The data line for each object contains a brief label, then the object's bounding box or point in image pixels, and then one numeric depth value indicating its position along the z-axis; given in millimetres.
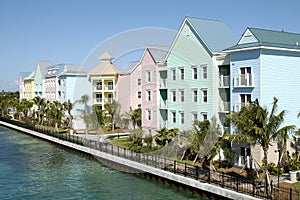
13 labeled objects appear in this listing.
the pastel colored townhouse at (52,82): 71062
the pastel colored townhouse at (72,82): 64625
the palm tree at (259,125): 21484
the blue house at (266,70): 29078
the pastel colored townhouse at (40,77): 80312
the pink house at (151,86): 43125
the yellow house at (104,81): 61469
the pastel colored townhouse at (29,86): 89094
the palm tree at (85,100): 58781
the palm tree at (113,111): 55000
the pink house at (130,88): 55375
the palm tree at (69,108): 58762
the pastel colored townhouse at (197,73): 34219
